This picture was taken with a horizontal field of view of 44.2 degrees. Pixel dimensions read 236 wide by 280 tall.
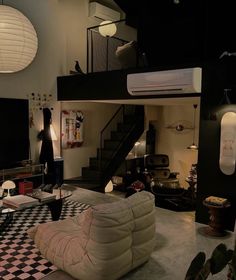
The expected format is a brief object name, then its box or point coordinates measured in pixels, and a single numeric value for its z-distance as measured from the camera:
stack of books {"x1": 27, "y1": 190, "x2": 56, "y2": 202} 3.85
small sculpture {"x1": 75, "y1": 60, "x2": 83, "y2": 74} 6.24
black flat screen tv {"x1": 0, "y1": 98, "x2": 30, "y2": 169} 5.38
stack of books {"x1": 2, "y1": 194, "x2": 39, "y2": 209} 3.59
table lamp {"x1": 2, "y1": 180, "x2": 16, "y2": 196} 3.86
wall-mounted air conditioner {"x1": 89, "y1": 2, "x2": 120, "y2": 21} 6.95
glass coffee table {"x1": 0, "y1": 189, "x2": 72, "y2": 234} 3.90
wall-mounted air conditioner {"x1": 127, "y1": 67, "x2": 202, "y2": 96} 4.11
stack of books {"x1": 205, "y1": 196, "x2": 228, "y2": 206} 3.86
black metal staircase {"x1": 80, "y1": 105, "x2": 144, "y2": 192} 6.77
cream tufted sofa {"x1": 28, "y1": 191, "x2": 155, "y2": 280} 2.47
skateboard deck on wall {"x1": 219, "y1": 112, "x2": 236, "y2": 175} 3.94
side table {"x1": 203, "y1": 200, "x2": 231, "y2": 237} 3.88
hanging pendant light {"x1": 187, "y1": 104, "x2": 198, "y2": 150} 7.38
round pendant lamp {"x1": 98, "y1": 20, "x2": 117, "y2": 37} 6.06
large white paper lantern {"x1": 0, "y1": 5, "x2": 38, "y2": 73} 3.93
